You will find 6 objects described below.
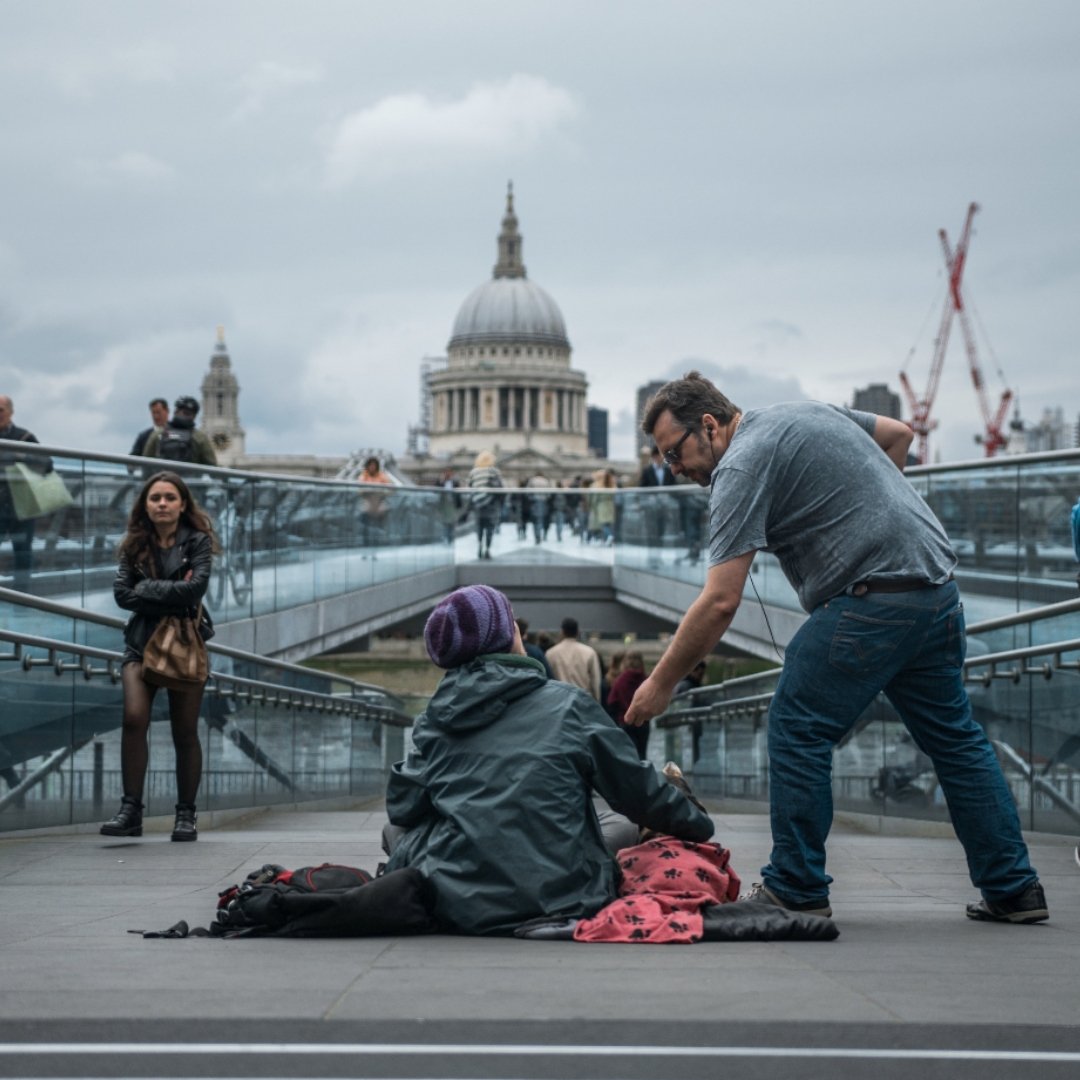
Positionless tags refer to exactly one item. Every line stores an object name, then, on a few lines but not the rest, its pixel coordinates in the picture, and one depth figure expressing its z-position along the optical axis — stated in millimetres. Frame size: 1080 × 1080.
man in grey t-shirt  5219
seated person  4926
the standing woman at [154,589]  8211
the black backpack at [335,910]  4918
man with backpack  14852
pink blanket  4832
